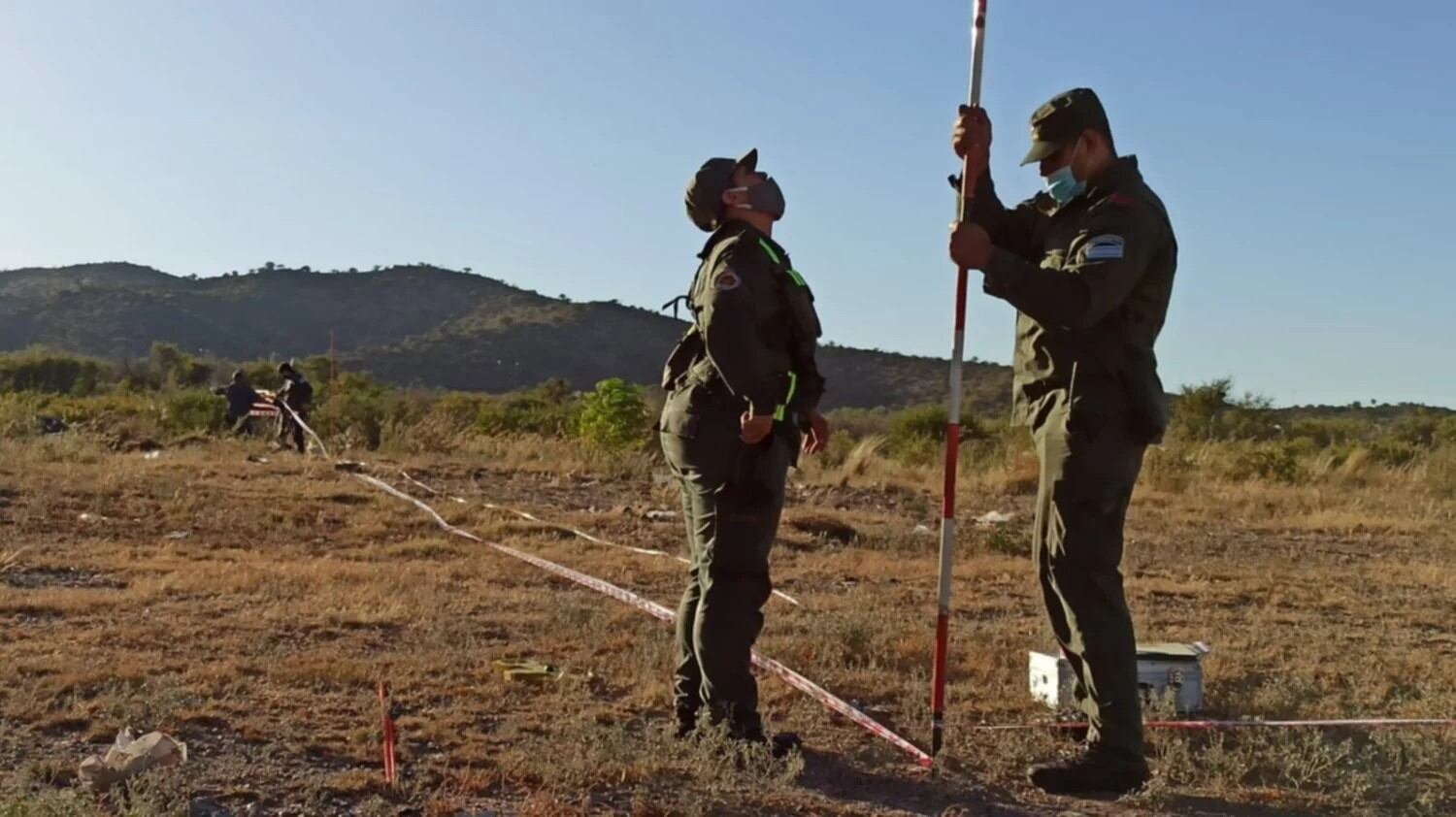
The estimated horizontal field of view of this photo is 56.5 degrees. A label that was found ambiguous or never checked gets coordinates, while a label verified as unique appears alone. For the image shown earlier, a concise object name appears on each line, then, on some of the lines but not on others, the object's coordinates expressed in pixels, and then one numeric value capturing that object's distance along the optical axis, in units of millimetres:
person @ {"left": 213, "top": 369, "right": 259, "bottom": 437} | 20172
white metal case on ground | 5258
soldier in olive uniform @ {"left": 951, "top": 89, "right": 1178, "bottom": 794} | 3916
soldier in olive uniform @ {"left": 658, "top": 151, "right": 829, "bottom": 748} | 4340
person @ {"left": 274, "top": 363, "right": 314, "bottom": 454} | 18094
